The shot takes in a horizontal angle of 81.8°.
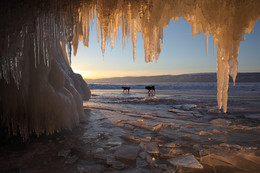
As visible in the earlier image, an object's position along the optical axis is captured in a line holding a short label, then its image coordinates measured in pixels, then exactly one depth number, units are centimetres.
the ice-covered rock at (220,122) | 430
